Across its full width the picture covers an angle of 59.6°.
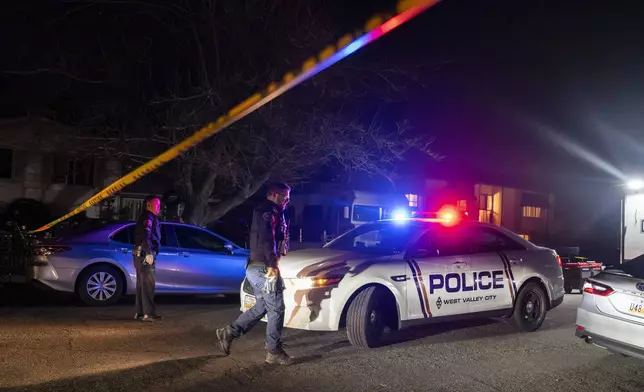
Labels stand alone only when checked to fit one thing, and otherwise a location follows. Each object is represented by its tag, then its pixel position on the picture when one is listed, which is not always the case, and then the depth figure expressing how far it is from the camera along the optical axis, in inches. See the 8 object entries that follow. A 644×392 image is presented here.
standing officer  299.9
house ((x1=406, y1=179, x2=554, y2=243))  1085.8
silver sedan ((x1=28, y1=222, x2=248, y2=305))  340.2
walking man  218.1
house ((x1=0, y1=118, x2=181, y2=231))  935.7
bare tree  504.1
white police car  241.9
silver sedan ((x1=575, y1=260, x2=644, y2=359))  216.2
